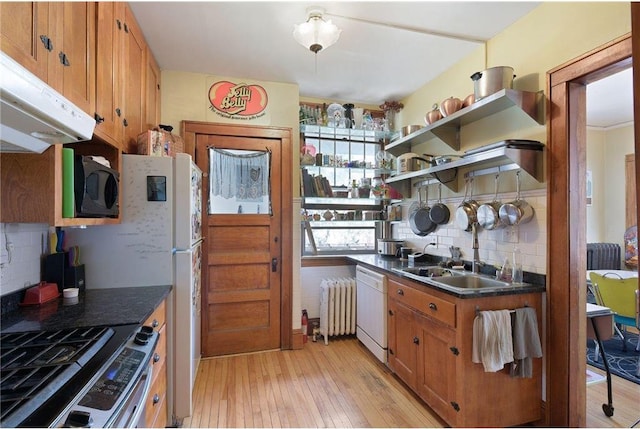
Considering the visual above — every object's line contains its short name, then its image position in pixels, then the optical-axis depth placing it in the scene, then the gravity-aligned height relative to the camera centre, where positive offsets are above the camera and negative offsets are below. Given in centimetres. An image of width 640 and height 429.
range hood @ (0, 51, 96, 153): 69 +28
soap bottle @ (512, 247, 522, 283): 202 -34
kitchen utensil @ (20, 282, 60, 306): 145 -39
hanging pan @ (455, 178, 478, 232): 240 +3
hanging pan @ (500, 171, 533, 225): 201 +4
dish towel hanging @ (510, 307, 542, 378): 177 -76
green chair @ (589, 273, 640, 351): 256 -70
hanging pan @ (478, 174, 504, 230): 214 +1
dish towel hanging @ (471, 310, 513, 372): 170 -72
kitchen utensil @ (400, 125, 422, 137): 296 +88
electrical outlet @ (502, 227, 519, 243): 213 -13
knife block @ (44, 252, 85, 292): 160 -30
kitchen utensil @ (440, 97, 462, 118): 240 +90
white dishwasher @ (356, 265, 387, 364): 260 -88
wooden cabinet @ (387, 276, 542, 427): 176 -98
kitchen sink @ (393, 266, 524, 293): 205 -46
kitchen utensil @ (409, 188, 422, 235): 311 -1
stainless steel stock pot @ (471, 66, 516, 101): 202 +94
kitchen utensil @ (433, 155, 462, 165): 244 +49
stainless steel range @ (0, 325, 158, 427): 73 -47
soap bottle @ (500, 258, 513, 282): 206 -38
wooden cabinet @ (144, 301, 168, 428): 143 -87
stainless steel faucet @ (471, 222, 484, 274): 235 -29
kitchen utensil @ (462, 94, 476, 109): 222 +89
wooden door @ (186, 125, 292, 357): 290 -44
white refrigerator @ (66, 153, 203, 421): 180 -18
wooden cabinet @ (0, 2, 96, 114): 95 +65
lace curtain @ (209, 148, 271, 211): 294 +42
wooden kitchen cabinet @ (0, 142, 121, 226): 122 +12
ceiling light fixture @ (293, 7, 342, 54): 194 +121
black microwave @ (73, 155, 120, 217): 136 +14
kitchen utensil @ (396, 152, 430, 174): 295 +54
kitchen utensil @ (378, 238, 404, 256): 321 -32
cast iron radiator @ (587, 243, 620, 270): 391 -52
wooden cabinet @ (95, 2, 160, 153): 156 +87
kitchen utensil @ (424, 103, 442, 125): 259 +88
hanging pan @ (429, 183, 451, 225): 278 +4
